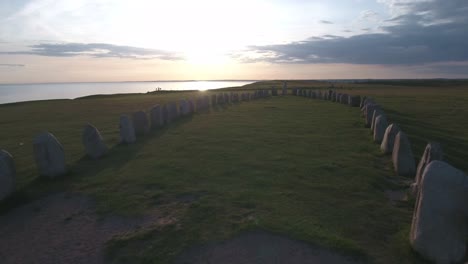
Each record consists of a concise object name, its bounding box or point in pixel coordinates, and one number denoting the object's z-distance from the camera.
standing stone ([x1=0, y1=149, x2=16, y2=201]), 6.79
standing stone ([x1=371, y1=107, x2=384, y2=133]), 13.07
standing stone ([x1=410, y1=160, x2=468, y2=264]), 4.38
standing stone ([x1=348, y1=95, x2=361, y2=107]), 23.78
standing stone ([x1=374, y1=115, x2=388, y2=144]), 11.09
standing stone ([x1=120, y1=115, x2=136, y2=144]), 11.65
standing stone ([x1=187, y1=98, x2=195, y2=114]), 20.19
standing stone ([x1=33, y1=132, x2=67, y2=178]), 8.04
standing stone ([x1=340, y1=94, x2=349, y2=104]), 25.65
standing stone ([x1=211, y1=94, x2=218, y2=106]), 25.56
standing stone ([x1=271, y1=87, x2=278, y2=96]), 38.78
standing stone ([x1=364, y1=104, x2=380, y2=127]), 14.54
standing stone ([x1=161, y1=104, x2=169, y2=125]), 15.94
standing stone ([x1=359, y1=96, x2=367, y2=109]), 22.11
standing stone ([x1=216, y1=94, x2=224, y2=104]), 26.86
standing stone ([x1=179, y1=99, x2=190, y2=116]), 18.87
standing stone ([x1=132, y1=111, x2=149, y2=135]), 13.16
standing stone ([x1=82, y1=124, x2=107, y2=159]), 9.92
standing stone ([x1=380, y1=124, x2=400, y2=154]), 9.43
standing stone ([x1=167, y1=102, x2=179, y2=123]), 16.55
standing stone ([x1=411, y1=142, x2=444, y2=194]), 6.34
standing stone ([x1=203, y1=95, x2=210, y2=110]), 23.20
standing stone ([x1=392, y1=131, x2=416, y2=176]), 7.88
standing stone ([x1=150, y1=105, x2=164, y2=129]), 14.91
